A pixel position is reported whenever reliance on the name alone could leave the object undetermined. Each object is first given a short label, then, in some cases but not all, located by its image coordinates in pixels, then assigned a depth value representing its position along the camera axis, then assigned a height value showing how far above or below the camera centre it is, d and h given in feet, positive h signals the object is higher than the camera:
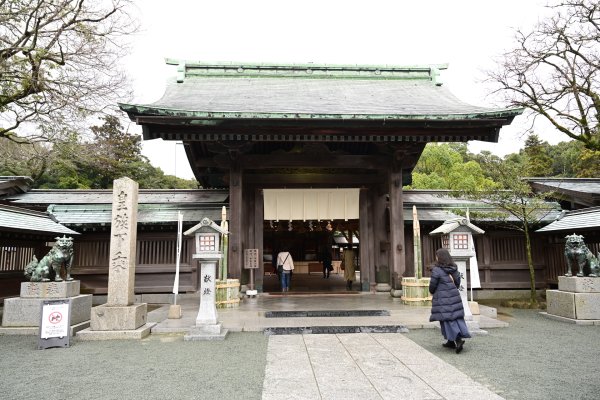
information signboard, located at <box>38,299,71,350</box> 20.51 -3.42
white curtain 39.65 +5.46
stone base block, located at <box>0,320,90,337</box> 24.14 -4.34
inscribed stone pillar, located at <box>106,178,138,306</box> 23.11 +0.96
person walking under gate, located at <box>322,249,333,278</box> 67.82 -1.08
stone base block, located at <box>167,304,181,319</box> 26.99 -3.74
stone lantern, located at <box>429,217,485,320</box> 23.44 +0.78
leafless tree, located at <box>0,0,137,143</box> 32.86 +17.60
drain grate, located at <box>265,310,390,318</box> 27.66 -4.07
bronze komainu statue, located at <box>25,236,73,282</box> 24.16 -0.26
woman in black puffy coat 18.62 -2.28
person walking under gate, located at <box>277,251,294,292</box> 43.45 -1.13
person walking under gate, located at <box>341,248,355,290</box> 47.28 -1.10
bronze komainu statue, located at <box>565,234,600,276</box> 26.48 -0.32
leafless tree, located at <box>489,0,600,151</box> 43.75 +20.47
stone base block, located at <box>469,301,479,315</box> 27.09 -3.79
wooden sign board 36.45 -0.15
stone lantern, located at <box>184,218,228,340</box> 22.13 -1.26
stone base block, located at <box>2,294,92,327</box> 24.49 -3.27
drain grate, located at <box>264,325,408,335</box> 23.57 -4.45
